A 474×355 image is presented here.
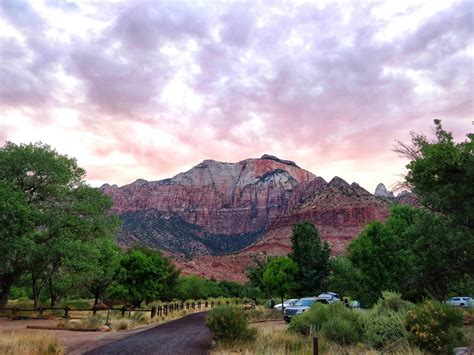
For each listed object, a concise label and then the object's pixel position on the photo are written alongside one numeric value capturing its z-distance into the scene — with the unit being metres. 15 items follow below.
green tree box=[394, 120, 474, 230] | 19.80
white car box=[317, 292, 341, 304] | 30.05
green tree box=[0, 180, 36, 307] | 28.83
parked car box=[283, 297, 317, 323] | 28.52
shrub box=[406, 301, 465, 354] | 13.59
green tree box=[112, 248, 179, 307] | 47.72
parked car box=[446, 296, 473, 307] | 44.84
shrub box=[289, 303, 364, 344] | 16.47
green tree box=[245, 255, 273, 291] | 74.52
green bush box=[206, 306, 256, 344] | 17.25
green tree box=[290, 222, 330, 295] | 47.69
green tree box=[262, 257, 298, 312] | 48.24
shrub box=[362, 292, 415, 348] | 15.56
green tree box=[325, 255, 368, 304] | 33.12
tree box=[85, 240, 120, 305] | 44.22
